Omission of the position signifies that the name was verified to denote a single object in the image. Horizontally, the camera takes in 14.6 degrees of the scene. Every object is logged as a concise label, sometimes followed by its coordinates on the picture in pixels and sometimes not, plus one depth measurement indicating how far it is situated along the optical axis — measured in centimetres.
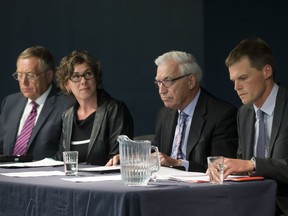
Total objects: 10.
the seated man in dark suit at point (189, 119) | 659
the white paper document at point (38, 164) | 655
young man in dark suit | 572
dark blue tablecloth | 444
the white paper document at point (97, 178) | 515
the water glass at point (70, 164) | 565
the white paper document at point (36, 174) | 569
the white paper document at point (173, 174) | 527
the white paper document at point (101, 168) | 580
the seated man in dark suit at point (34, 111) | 808
